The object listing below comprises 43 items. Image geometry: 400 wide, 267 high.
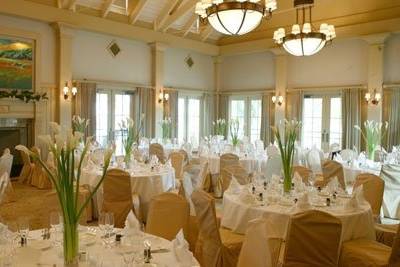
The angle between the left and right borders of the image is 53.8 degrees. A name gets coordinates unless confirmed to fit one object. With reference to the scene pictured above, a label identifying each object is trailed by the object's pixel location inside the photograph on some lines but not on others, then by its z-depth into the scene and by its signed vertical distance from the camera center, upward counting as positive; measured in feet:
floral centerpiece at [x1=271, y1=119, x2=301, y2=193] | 14.85 -0.94
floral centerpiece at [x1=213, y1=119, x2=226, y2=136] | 44.32 -0.18
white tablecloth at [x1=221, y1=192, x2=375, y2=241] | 13.00 -3.04
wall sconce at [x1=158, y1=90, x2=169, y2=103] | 41.95 +3.09
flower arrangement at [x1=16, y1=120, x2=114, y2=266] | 7.34 -1.02
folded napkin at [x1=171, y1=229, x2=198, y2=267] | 8.24 -2.70
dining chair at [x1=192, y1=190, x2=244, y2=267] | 12.18 -3.63
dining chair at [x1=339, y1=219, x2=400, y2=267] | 11.19 -3.85
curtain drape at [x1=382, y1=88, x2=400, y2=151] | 34.47 +1.16
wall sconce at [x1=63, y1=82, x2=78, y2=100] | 34.01 +3.06
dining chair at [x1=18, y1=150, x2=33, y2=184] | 31.09 -3.71
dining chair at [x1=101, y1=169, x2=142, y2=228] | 17.21 -3.07
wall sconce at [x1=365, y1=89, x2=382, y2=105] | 35.04 +2.75
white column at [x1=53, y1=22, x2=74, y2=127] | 33.94 +5.01
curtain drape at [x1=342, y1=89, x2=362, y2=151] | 36.94 +1.10
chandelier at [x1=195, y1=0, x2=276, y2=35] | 16.85 +4.98
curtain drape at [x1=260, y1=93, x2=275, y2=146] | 43.52 +0.98
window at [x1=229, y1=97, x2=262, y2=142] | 45.93 +1.40
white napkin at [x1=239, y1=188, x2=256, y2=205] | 14.10 -2.58
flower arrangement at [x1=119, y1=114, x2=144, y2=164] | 21.03 -0.92
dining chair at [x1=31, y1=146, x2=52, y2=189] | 29.25 -4.06
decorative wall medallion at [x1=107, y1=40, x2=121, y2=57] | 38.52 +7.57
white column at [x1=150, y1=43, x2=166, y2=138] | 41.65 +5.48
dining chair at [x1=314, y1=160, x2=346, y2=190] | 22.12 -2.48
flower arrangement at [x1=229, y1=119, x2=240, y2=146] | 32.68 -0.05
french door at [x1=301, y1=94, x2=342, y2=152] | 39.32 +0.76
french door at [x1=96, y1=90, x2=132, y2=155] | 37.86 +1.15
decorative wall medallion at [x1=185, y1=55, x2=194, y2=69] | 46.38 +7.65
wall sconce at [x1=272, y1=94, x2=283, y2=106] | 42.24 +2.99
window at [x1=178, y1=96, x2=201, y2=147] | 45.62 +1.08
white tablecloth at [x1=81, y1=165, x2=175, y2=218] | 20.15 -2.97
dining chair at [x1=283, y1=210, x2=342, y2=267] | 10.67 -3.07
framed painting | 30.89 +4.92
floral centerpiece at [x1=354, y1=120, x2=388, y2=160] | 27.76 -0.48
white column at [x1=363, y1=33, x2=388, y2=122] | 35.27 +5.27
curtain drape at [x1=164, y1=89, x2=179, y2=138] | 42.60 +1.92
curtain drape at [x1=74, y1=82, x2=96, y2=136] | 35.24 +1.96
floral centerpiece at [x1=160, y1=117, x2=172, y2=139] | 40.32 -0.12
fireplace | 32.81 -0.98
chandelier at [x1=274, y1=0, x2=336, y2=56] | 22.89 +5.27
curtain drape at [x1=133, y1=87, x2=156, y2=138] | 40.11 +1.88
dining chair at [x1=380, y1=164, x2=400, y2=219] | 18.70 -2.96
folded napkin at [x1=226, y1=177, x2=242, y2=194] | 15.79 -2.48
